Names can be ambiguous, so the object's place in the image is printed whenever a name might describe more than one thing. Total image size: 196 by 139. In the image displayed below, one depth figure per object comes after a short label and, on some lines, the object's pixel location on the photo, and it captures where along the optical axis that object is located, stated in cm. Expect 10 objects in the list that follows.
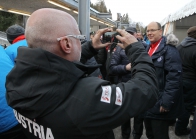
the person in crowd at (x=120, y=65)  288
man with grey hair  219
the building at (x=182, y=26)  857
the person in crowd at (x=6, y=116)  158
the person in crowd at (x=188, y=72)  294
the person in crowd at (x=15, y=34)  277
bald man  85
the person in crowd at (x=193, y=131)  146
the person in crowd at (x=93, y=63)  236
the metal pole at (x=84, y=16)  268
